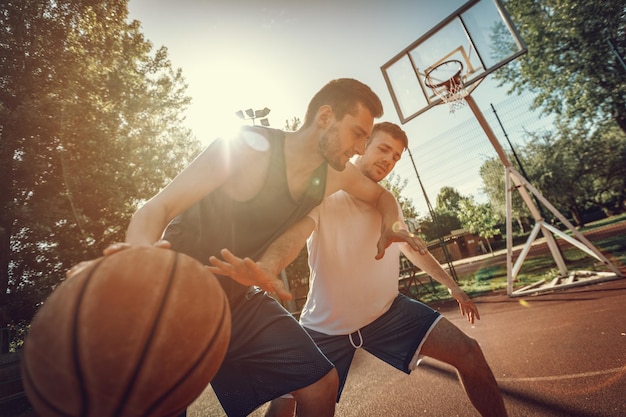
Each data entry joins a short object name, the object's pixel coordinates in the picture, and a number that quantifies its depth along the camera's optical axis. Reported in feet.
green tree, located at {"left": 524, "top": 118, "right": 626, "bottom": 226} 85.71
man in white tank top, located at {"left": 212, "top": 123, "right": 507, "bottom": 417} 6.54
